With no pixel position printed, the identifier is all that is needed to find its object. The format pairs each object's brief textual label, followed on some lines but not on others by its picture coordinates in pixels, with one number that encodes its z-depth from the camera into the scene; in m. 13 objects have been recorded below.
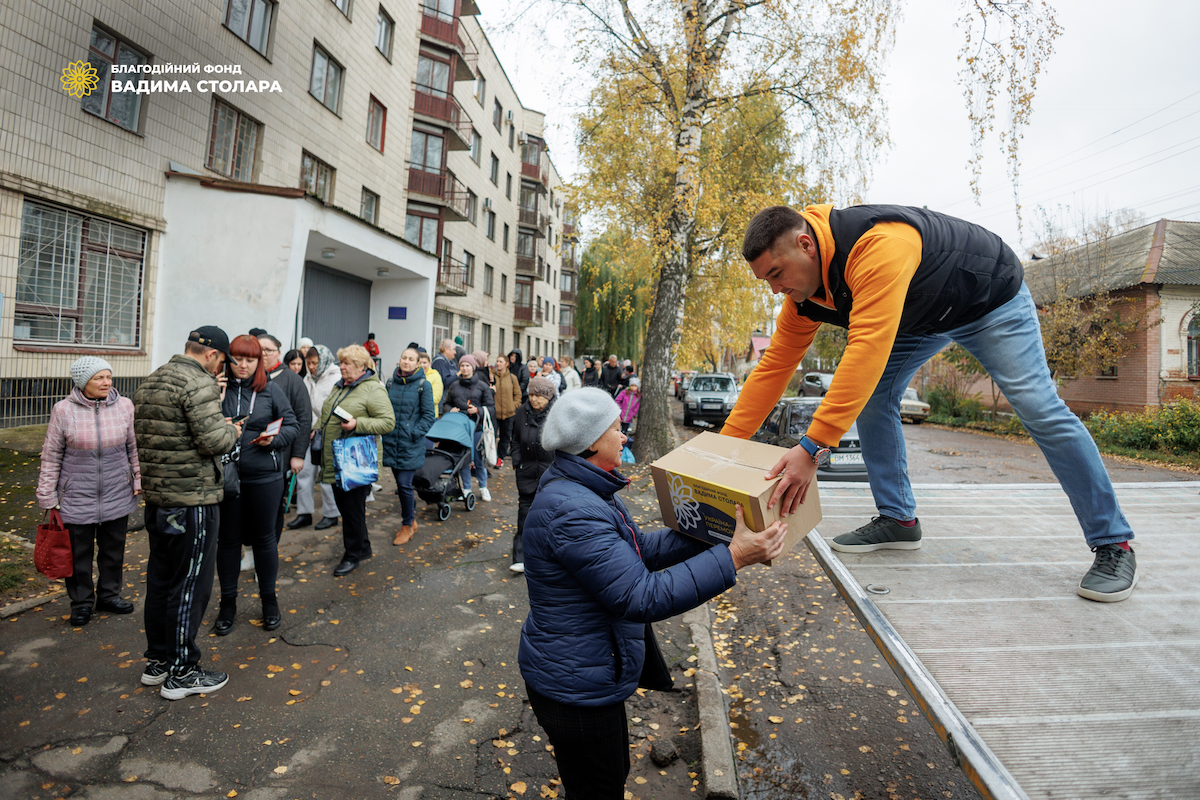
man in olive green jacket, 3.71
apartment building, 9.54
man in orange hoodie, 2.14
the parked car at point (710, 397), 20.91
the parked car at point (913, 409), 25.56
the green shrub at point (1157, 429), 15.07
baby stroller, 7.74
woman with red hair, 4.61
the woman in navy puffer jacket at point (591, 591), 1.95
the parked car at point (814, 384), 21.36
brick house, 20.30
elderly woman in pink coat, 4.59
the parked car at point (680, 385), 38.63
